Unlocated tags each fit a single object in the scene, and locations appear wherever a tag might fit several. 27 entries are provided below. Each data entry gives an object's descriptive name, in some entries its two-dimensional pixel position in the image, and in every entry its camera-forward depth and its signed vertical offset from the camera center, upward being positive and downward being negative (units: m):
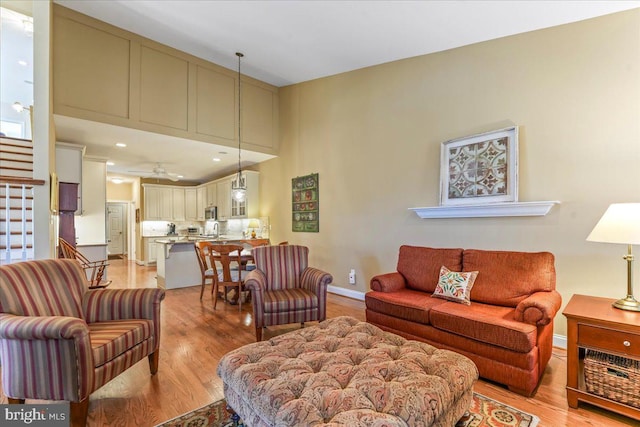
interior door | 9.85 -0.46
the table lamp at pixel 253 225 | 6.34 -0.24
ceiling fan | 6.41 +1.00
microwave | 8.11 +0.06
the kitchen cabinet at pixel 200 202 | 8.88 +0.39
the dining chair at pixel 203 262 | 4.39 -0.74
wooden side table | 1.75 -0.79
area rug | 1.75 -1.27
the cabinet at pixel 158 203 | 8.61 +0.34
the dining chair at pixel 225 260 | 4.03 -0.65
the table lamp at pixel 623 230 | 1.88 -0.11
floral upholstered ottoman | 1.22 -0.82
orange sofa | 2.05 -0.82
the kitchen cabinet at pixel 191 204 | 9.30 +0.33
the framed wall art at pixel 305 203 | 5.18 +0.20
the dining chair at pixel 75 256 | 3.53 -0.57
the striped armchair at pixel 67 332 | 1.62 -0.75
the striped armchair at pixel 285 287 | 2.88 -0.81
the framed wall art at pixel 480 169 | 2.97 +0.49
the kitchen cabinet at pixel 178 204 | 9.10 +0.32
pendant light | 4.96 +0.58
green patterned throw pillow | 2.69 -0.69
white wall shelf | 2.79 +0.04
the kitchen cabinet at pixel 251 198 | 6.53 +0.36
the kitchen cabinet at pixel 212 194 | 8.08 +0.58
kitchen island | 5.20 -0.93
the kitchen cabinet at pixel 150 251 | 8.34 -1.05
